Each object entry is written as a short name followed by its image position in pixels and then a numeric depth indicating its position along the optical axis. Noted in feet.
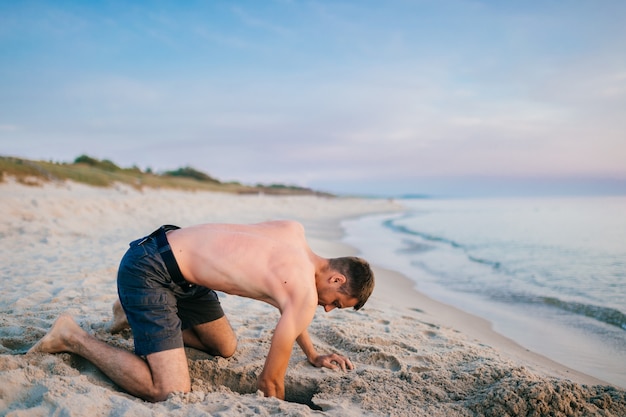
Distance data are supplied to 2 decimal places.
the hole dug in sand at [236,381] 9.55
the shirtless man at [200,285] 8.16
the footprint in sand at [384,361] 10.39
